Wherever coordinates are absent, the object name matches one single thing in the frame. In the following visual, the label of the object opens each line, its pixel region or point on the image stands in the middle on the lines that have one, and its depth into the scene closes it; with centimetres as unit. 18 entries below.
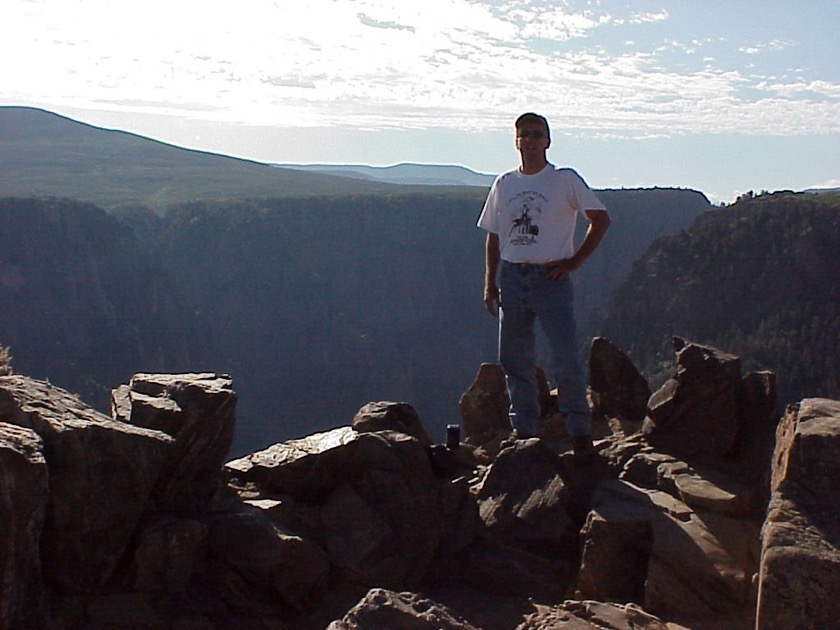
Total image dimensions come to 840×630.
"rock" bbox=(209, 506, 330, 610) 662
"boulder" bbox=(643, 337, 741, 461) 890
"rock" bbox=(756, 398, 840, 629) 499
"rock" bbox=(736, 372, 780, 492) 852
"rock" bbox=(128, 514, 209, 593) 630
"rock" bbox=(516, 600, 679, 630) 511
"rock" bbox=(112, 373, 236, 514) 699
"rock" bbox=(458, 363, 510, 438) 1198
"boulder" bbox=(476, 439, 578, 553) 749
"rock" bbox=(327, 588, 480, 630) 441
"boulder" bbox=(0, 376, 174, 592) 597
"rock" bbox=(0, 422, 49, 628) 527
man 808
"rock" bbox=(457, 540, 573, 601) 708
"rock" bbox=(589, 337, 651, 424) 1114
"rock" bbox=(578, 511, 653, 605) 675
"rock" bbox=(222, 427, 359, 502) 789
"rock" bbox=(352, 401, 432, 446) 908
